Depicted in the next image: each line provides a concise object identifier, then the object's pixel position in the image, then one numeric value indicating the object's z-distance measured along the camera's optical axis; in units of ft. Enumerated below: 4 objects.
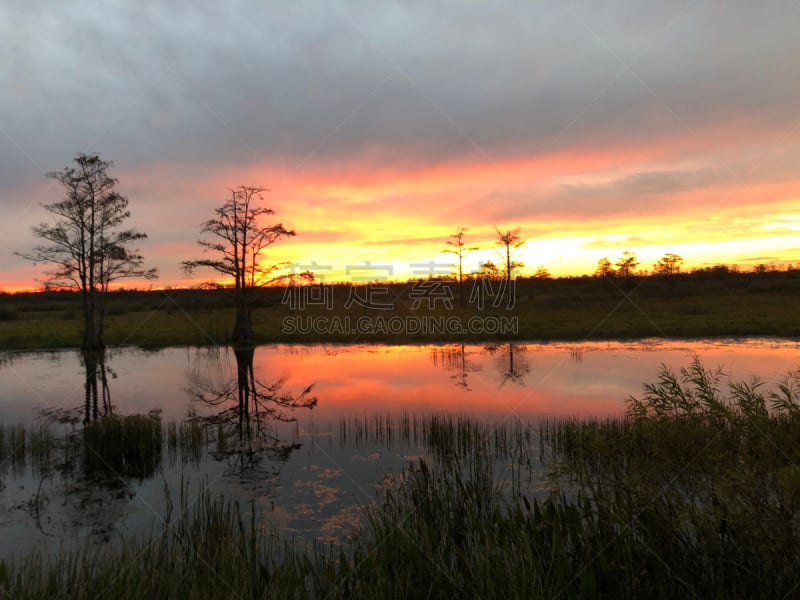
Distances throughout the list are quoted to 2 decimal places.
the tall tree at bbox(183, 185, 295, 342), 124.09
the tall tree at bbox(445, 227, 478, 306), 206.90
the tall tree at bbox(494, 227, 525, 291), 193.77
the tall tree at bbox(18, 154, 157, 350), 108.37
